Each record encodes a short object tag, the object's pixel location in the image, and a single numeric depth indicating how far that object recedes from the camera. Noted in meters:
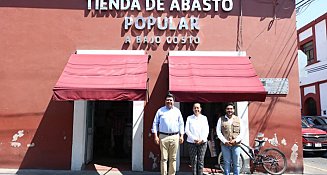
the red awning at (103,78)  7.19
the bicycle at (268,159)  8.46
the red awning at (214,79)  7.36
